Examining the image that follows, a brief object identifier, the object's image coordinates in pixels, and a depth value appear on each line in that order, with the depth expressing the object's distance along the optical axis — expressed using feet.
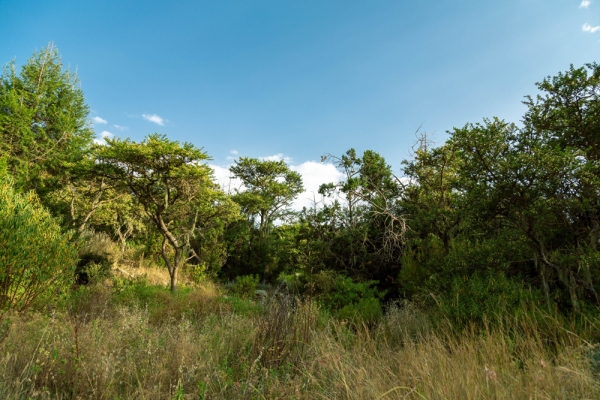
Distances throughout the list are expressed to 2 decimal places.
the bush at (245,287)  37.27
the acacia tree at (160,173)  28.40
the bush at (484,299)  14.35
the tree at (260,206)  49.98
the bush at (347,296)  21.34
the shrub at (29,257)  15.38
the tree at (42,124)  36.42
